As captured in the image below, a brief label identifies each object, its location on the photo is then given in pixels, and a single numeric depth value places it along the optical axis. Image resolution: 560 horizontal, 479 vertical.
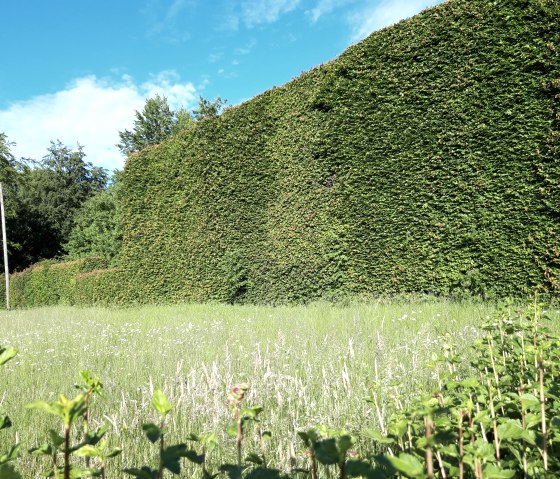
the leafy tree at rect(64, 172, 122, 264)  23.09
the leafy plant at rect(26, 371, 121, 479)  0.64
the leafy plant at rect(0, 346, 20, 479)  0.74
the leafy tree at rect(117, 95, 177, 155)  32.62
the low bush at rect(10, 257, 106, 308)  16.77
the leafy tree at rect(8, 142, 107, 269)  30.75
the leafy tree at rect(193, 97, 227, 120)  30.05
